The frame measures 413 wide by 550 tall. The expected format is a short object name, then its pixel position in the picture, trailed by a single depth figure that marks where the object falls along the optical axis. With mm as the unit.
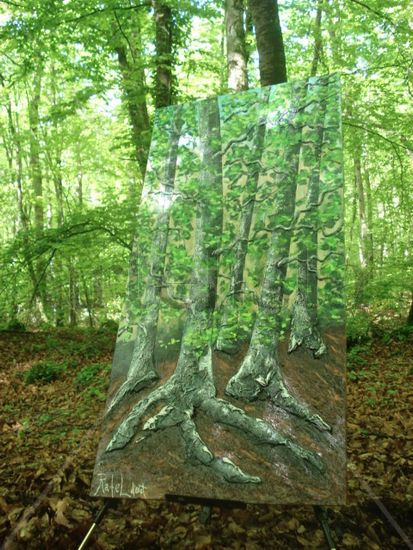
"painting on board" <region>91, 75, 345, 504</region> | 2250
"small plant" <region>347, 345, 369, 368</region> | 5863
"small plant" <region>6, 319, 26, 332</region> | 9008
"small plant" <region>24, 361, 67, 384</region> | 6152
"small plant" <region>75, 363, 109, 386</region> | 5877
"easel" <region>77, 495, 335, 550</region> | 2156
